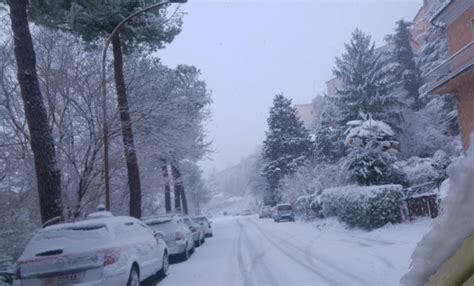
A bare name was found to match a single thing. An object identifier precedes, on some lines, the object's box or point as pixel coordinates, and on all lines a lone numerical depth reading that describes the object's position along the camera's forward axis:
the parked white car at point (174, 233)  13.46
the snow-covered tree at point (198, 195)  67.75
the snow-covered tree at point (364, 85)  31.53
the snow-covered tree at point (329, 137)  35.16
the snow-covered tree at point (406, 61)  36.44
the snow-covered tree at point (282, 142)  53.19
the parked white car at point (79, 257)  6.76
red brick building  15.89
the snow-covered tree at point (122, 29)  12.96
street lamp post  13.32
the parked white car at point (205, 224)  24.48
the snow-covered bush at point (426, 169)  20.57
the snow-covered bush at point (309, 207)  27.61
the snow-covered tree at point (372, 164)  20.41
